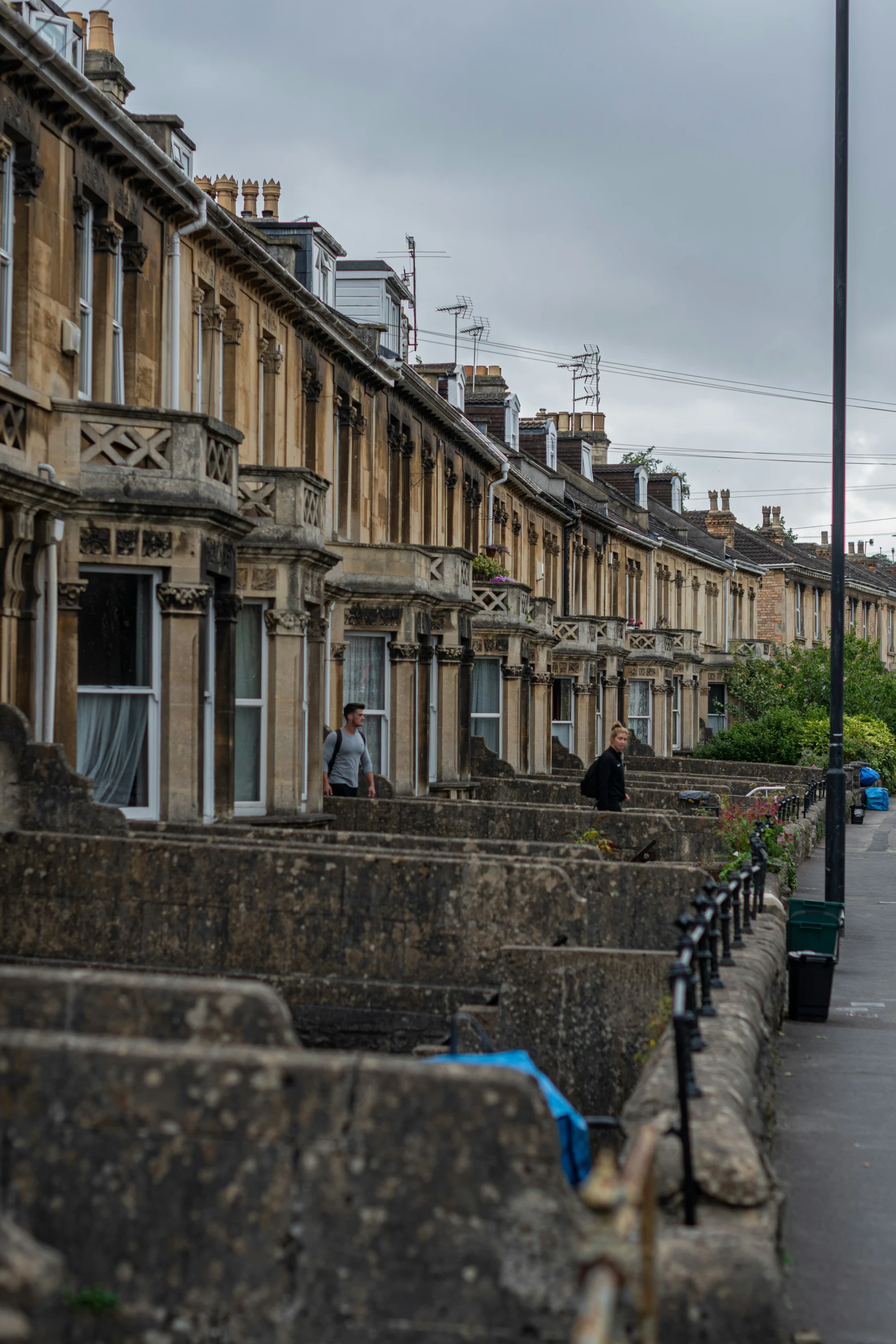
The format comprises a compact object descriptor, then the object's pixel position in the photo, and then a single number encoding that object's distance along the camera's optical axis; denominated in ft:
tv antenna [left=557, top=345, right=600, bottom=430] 190.49
